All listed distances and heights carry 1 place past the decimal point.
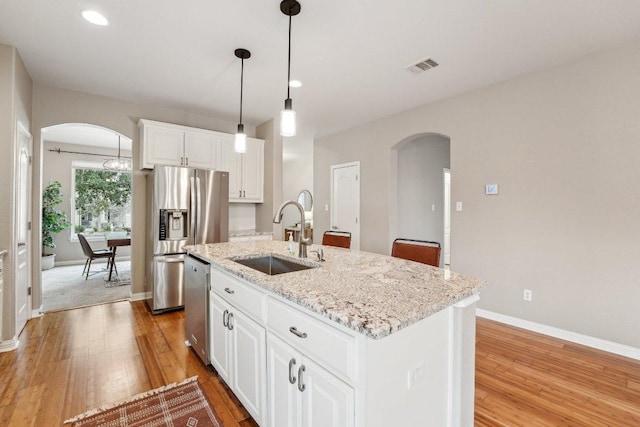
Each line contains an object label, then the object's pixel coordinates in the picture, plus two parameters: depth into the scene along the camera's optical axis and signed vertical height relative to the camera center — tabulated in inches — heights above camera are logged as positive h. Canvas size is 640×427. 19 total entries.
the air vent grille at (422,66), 113.0 +56.8
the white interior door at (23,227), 110.6 -7.6
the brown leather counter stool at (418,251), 85.0 -11.7
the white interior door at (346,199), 199.0 +8.5
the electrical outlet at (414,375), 44.8 -25.0
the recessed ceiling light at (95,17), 85.7 +56.2
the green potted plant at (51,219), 227.9 -8.1
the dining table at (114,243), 198.5 -22.7
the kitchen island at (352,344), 40.0 -21.5
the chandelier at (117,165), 223.1 +33.0
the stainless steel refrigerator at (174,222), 137.6 -6.1
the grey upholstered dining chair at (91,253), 199.2 -29.9
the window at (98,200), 262.7 +8.4
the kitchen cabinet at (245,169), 173.2 +24.4
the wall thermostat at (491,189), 131.9 +10.7
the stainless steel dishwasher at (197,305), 87.2 -29.5
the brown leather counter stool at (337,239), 114.8 -11.1
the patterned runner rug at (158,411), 67.9 -48.2
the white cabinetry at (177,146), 147.2 +33.5
